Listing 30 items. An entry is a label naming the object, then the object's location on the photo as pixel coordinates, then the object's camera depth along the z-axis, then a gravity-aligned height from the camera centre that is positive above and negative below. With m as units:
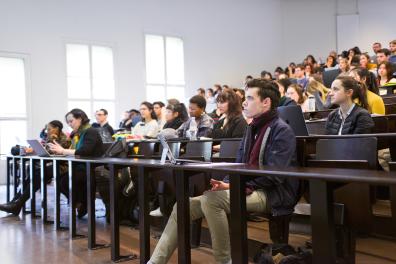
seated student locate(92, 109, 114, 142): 6.46 +0.09
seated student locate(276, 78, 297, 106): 5.36 +0.55
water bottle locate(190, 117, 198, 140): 4.13 +0.00
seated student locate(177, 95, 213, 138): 4.21 +0.10
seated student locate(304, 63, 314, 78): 8.55 +1.15
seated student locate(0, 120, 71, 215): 4.46 -0.49
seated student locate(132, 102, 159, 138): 5.61 +0.09
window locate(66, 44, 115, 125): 8.95 +1.14
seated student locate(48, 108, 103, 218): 3.82 -0.15
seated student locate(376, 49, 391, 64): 6.53 +1.11
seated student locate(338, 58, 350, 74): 7.12 +1.03
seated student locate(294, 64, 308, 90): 8.52 +1.12
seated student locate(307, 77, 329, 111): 4.92 +0.45
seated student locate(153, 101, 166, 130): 6.32 +0.27
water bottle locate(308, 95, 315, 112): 4.97 +0.27
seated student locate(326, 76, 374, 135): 2.76 +0.10
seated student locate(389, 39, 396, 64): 7.26 +1.31
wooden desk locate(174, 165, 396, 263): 1.30 -0.22
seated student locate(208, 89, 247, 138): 3.50 +0.11
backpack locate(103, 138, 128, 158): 3.69 -0.17
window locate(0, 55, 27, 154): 8.29 +0.60
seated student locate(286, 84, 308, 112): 4.64 +0.37
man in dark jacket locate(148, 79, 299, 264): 2.02 -0.27
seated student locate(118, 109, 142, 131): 7.80 +0.20
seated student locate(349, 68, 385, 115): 3.39 +0.18
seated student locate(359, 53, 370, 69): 6.76 +1.05
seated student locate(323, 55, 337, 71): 8.84 +1.34
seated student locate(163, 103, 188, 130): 4.82 +0.16
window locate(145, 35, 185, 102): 9.95 +1.48
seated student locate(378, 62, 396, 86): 5.39 +0.68
